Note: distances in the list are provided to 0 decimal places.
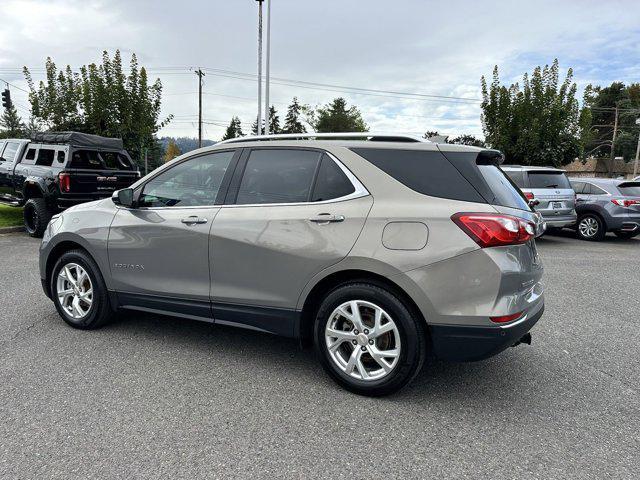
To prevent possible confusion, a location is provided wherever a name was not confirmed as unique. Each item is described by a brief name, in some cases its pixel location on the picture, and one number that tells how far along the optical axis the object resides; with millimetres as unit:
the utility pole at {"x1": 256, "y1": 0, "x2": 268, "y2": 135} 22141
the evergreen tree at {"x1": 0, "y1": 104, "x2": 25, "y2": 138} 72512
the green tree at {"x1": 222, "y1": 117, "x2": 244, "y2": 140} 96188
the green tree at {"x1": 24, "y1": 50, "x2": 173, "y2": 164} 16734
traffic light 22425
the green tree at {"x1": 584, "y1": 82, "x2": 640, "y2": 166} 63781
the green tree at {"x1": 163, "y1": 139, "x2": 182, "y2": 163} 94500
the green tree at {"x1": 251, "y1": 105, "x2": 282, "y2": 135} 78625
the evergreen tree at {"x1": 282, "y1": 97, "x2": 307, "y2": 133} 75062
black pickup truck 9781
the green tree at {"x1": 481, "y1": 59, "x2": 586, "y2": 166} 21672
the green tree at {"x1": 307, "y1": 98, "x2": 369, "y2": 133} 68812
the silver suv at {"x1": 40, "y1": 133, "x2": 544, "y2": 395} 2922
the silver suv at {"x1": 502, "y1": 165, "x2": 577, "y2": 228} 10578
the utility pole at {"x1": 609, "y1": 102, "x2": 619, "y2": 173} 59347
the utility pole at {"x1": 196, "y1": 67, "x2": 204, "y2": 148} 46969
